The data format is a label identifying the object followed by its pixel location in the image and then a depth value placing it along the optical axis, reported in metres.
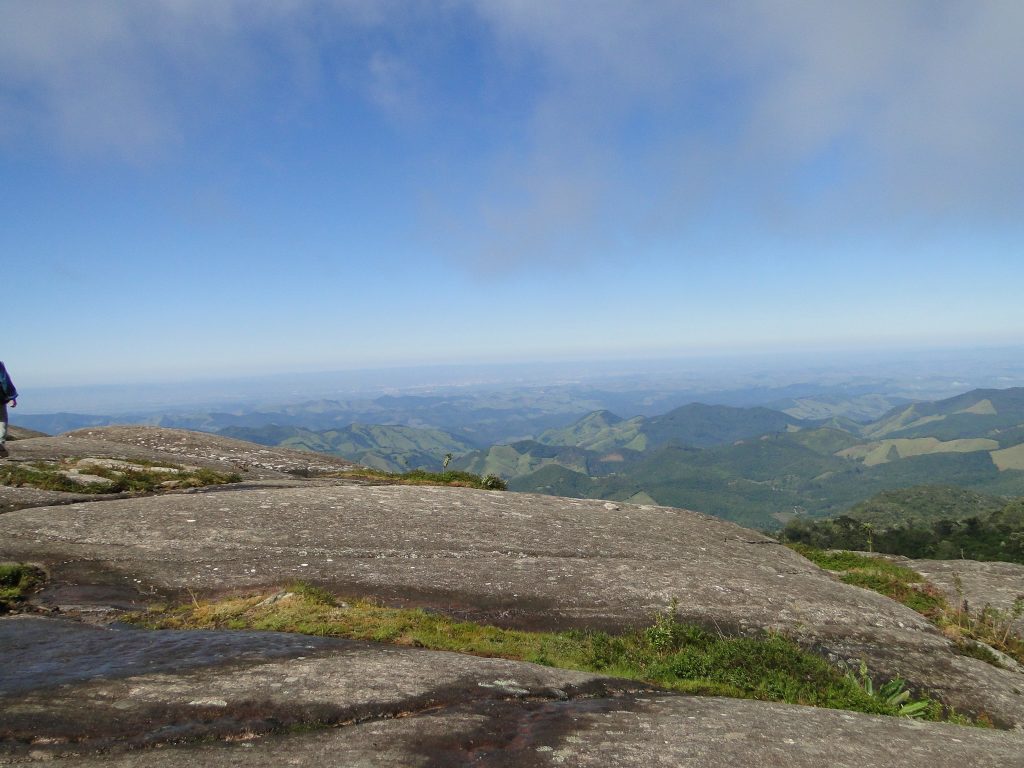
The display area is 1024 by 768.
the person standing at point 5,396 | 21.44
